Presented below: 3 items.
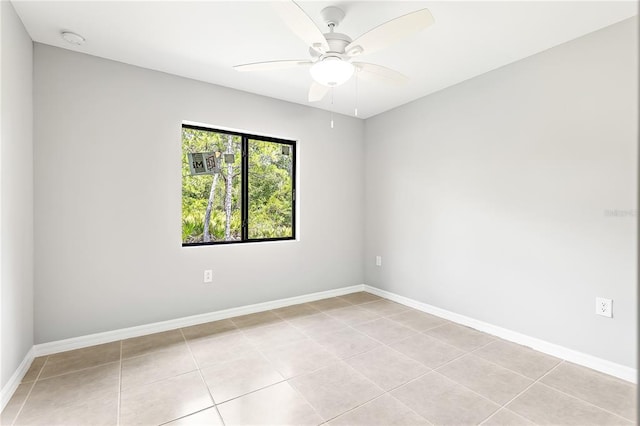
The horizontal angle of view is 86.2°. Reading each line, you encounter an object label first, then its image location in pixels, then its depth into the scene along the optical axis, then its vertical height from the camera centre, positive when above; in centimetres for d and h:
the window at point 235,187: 340 +24
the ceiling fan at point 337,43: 185 +102
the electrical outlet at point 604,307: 240 -69
